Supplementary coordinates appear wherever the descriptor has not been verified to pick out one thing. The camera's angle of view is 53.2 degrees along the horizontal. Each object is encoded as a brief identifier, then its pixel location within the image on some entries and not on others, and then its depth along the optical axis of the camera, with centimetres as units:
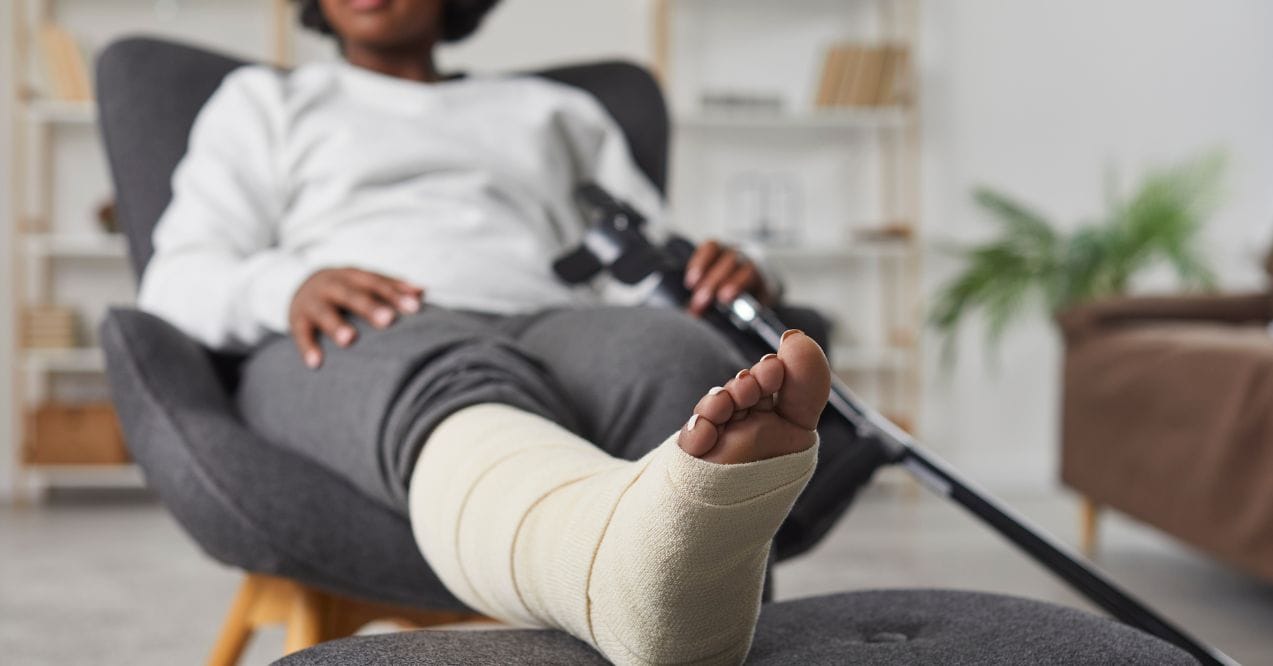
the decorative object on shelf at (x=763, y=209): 375
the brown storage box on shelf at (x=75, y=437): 333
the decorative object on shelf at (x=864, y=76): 357
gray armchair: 72
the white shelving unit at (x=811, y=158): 381
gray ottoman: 69
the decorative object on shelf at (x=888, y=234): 357
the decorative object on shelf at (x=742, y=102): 362
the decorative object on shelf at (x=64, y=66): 335
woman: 62
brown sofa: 191
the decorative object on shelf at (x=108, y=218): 341
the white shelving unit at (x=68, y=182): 350
